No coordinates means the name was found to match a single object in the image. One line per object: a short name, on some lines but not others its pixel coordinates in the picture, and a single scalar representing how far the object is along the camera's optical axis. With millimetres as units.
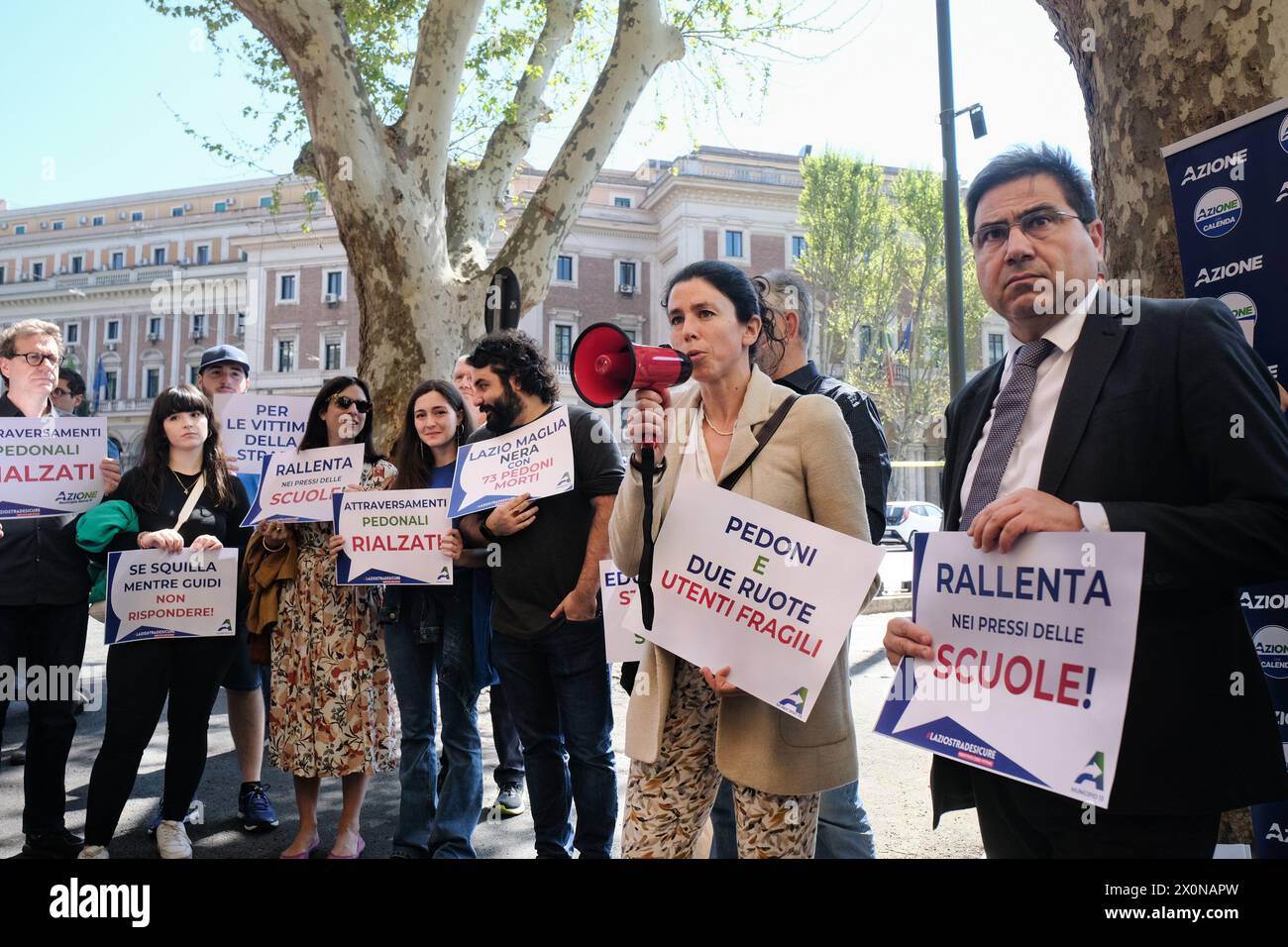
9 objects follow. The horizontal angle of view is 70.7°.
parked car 28125
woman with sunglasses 4270
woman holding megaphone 2436
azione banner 2551
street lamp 9242
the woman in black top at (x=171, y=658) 4129
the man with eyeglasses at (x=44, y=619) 4273
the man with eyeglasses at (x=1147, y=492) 1650
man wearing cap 4887
